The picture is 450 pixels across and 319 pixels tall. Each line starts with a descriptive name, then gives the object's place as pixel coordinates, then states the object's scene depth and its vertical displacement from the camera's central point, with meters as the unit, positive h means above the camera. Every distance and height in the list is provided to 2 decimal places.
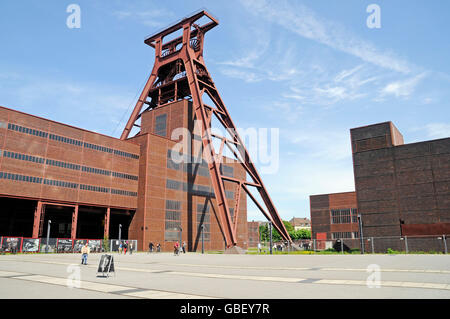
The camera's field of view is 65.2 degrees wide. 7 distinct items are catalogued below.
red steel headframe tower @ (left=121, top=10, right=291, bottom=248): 54.34 +27.93
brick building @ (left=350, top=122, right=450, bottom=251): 50.34 +7.42
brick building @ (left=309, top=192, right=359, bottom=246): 83.50 +4.14
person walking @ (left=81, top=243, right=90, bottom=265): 20.47 -1.01
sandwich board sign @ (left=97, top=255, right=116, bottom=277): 12.91 -1.04
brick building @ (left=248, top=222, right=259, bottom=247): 128.50 -0.04
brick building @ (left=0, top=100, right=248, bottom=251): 49.03 +8.35
